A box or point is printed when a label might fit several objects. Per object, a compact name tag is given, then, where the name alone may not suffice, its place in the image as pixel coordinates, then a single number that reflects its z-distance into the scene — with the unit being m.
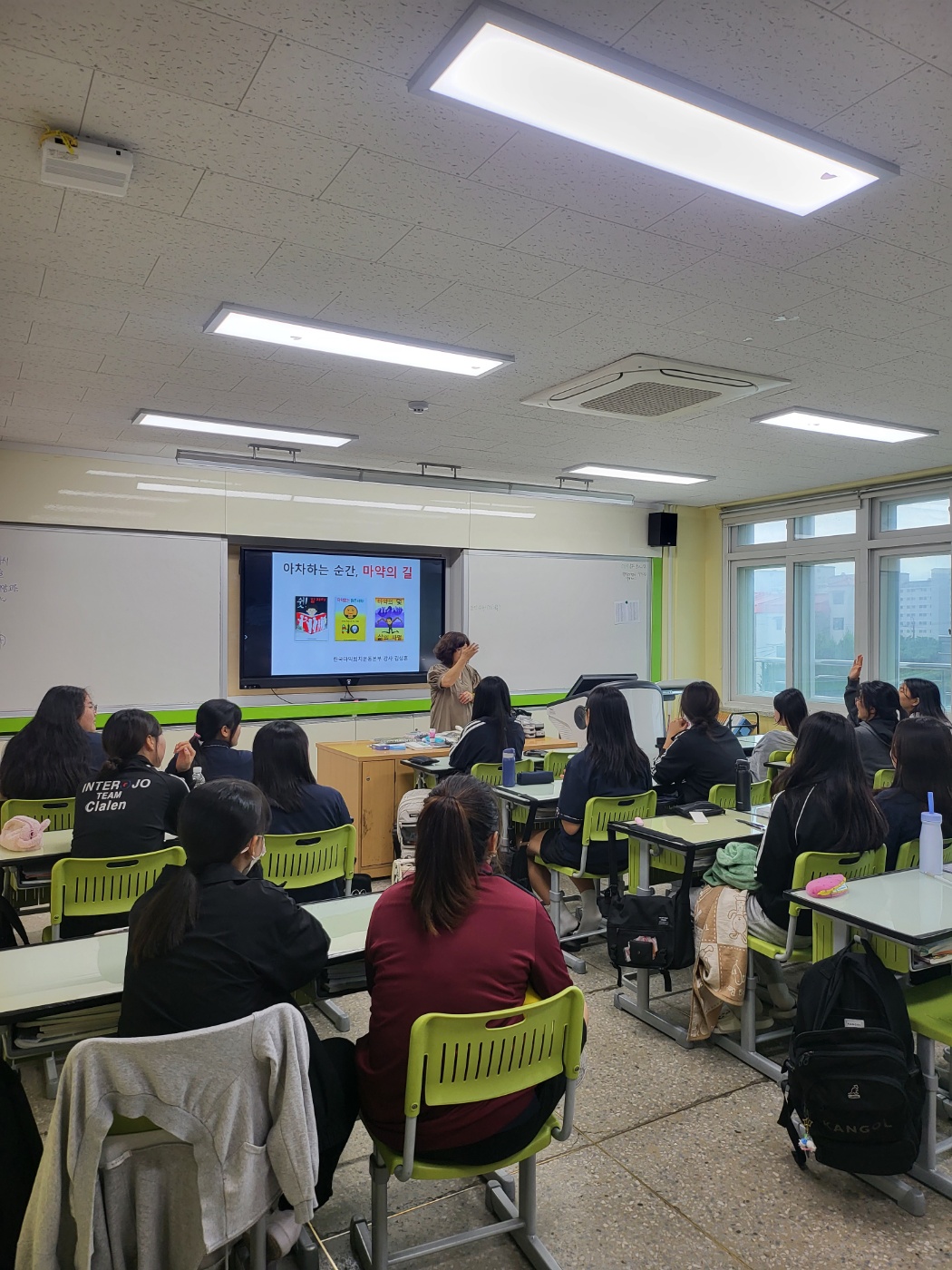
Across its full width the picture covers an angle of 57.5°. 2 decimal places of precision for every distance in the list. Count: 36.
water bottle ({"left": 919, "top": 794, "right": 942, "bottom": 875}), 2.82
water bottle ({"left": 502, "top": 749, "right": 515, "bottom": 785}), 4.38
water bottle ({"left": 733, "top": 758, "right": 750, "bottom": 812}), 3.87
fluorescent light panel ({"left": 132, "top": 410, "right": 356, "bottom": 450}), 5.07
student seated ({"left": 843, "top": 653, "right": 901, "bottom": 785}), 4.39
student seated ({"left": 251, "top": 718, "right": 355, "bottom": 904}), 3.24
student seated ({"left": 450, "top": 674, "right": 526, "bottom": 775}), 4.71
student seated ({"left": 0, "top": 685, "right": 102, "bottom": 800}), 3.78
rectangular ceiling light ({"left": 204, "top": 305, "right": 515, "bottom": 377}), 3.41
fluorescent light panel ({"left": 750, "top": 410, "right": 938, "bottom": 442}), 4.99
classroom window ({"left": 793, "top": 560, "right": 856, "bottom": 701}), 7.59
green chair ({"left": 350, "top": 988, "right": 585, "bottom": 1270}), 1.72
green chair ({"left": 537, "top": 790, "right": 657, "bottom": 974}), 3.82
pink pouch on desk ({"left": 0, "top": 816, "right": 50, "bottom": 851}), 3.14
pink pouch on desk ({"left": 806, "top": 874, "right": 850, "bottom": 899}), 2.60
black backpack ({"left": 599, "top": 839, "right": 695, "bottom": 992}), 3.14
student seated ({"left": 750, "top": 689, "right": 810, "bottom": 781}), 4.88
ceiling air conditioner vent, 4.05
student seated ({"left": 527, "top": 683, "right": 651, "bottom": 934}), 3.90
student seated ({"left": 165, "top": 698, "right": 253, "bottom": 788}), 3.68
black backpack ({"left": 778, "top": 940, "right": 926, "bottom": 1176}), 2.19
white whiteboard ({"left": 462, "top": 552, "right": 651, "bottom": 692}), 7.67
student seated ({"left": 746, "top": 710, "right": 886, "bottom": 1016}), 2.92
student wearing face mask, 1.70
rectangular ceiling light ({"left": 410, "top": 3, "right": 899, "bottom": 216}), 1.76
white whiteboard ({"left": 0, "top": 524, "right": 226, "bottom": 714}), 5.82
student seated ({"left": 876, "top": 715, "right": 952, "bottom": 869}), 3.00
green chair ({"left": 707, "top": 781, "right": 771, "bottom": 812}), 4.16
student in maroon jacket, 1.81
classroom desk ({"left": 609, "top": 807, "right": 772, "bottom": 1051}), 3.27
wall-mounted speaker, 8.45
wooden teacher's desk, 5.44
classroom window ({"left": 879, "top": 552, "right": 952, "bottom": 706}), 6.87
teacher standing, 5.93
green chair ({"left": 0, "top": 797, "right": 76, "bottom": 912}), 3.31
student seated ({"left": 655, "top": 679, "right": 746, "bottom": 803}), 4.20
